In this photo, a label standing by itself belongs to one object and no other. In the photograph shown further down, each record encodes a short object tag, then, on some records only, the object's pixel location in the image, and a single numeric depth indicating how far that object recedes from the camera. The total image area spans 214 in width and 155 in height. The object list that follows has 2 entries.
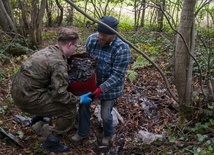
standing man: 2.95
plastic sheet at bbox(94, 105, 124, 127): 3.76
